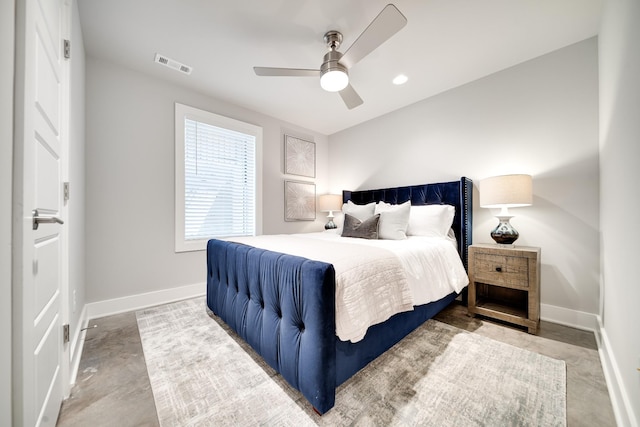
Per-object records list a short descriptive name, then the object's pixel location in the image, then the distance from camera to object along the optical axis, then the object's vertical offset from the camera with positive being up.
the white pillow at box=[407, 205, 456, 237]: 2.56 -0.09
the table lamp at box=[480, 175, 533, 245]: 2.06 +0.16
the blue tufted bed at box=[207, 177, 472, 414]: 1.08 -0.65
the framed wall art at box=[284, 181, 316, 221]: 3.93 +0.21
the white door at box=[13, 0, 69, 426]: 0.75 +0.01
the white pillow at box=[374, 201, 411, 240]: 2.44 -0.11
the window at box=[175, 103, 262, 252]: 2.88 +0.49
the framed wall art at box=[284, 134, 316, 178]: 3.94 +1.02
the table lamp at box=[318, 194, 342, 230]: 4.14 +0.17
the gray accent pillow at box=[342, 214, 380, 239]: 2.48 -0.17
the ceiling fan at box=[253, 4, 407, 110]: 1.57 +1.29
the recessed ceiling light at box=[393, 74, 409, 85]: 2.65 +1.60
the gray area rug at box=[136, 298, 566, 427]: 1.13 -1.02
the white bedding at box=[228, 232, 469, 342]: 1.17 -0.41
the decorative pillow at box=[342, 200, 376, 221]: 2.83 +0.02
